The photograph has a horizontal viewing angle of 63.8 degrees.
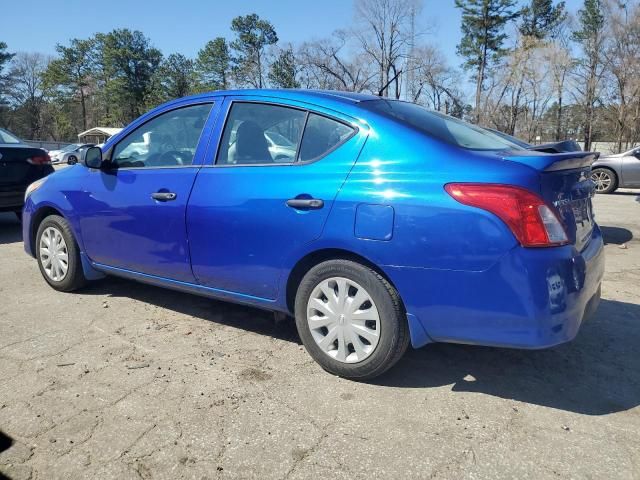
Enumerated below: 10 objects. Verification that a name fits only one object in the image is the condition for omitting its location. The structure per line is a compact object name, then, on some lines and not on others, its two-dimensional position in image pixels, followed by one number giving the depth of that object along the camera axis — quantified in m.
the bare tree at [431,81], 44.78
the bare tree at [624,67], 37.75
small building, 67.11
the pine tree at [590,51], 42.25
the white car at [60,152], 40.25
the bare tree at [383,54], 43.66
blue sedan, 2.42
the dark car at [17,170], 6.94
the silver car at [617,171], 13.30
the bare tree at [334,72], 45.19
